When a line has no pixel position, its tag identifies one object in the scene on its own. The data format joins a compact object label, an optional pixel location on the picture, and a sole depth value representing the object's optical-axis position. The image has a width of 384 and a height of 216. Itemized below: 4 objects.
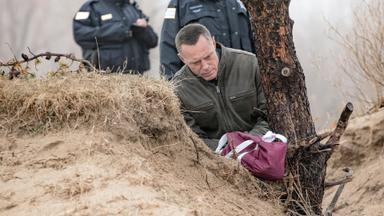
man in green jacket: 8.98
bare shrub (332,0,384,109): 12.82
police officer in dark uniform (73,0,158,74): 13.37
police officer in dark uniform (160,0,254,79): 11.15
